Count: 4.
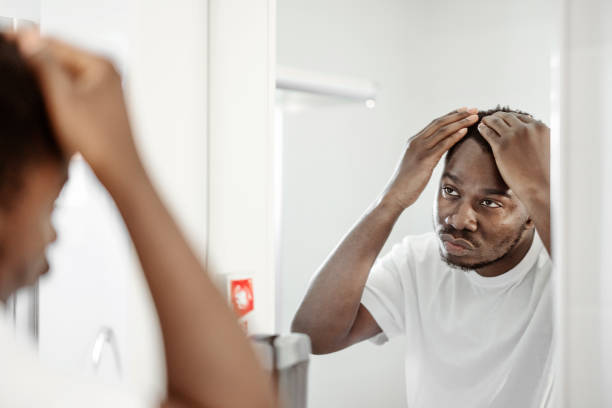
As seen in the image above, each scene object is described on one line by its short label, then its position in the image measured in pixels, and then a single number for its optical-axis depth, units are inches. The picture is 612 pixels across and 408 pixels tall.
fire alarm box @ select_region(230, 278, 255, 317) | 55.6
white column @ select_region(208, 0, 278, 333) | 54.4
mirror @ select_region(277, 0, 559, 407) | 38.3
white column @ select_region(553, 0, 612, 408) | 32.9
